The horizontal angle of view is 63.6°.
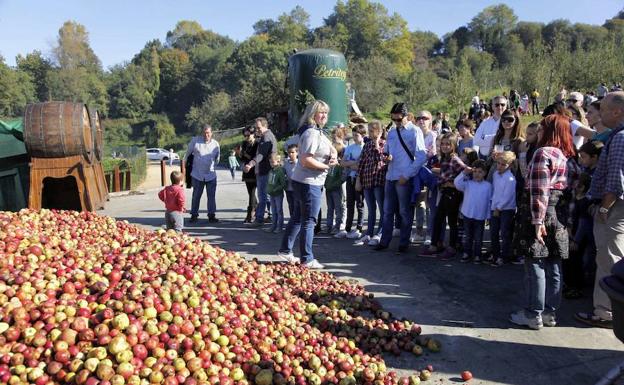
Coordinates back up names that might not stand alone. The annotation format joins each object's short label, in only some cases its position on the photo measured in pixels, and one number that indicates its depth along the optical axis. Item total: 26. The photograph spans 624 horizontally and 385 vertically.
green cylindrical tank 23.70
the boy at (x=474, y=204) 6.21
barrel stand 9.27
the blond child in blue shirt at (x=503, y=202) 6.00
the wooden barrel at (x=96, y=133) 10.53
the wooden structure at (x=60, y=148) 9.30
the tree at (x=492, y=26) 93.75
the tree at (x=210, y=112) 64.75
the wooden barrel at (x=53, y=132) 9.30
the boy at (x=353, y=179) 8.05
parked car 46.12
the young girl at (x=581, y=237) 5.17
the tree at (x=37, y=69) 83.44
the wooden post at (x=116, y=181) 16.22
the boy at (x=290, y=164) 8.07
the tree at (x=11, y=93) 60.81
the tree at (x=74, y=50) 95.81
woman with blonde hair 5.86
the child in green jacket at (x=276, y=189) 8.34
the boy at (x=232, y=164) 20.25
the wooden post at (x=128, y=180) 17.45
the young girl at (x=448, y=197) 6.64
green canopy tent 10.13
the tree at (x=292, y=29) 96.86
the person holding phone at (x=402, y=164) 6.65
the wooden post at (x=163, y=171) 17.47
